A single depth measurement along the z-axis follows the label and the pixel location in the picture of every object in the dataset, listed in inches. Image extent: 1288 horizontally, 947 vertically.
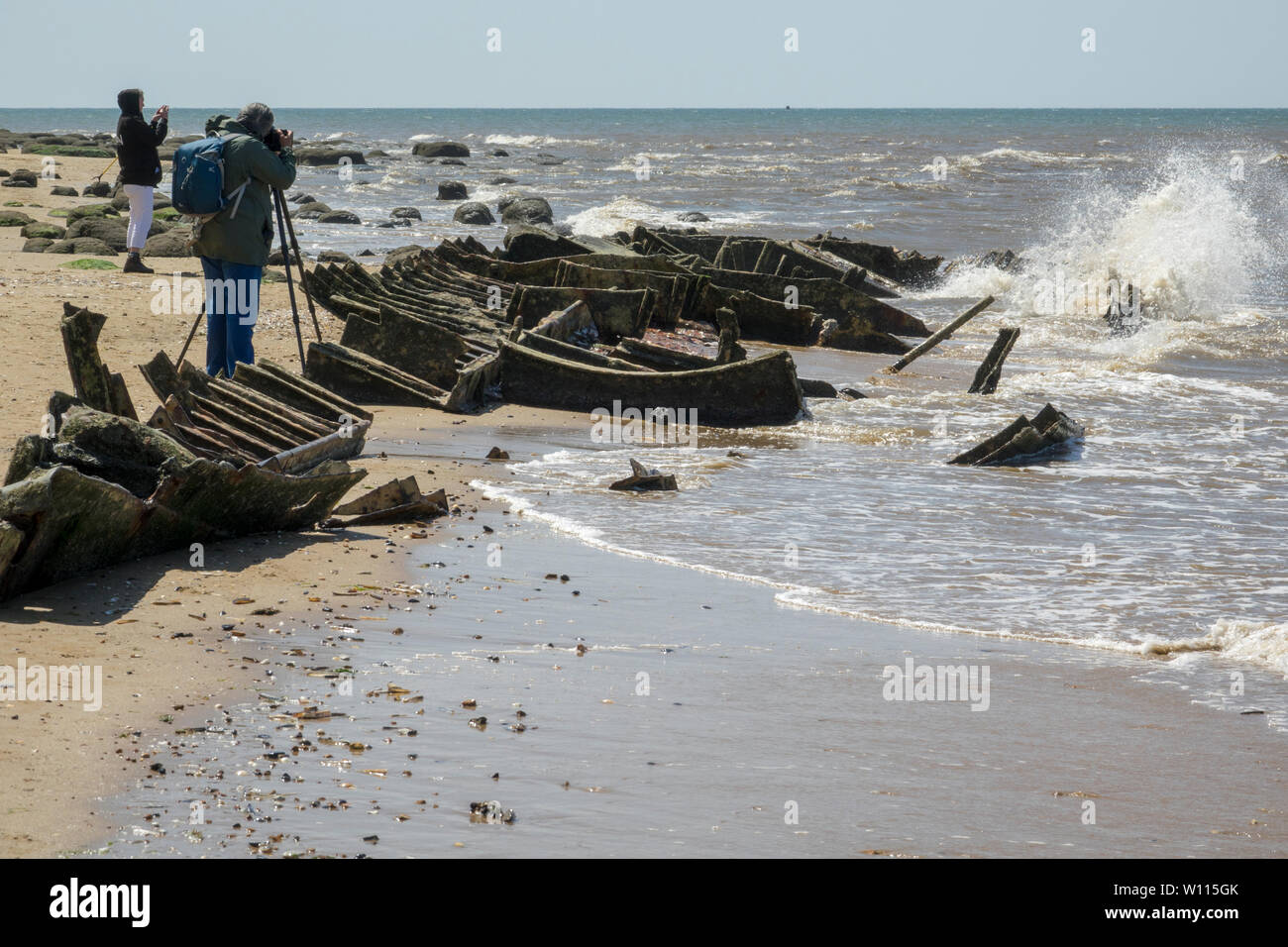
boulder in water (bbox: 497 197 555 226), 1234.0
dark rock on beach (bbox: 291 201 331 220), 1242.6
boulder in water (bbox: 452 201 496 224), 1279.5
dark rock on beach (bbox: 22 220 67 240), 753.0
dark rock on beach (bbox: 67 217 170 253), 732.0
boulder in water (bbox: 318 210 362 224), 1214.9
